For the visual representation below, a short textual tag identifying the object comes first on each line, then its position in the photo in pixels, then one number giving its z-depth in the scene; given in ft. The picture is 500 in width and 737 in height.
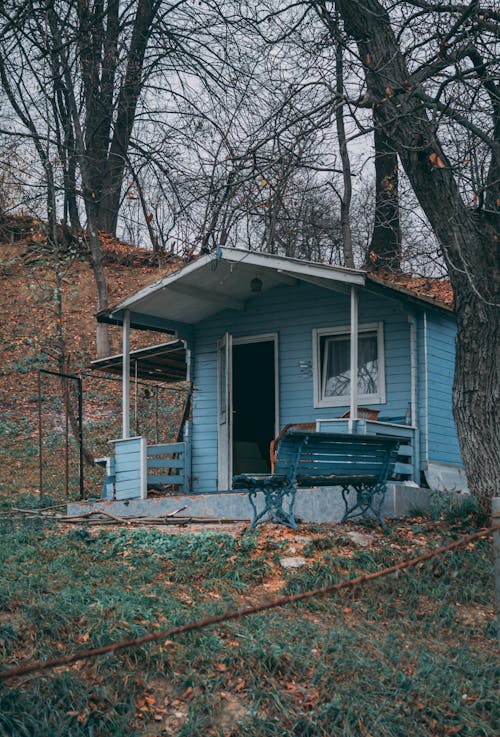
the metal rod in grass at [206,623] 10.52
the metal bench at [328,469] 31.09
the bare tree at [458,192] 32.55
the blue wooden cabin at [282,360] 40.60
